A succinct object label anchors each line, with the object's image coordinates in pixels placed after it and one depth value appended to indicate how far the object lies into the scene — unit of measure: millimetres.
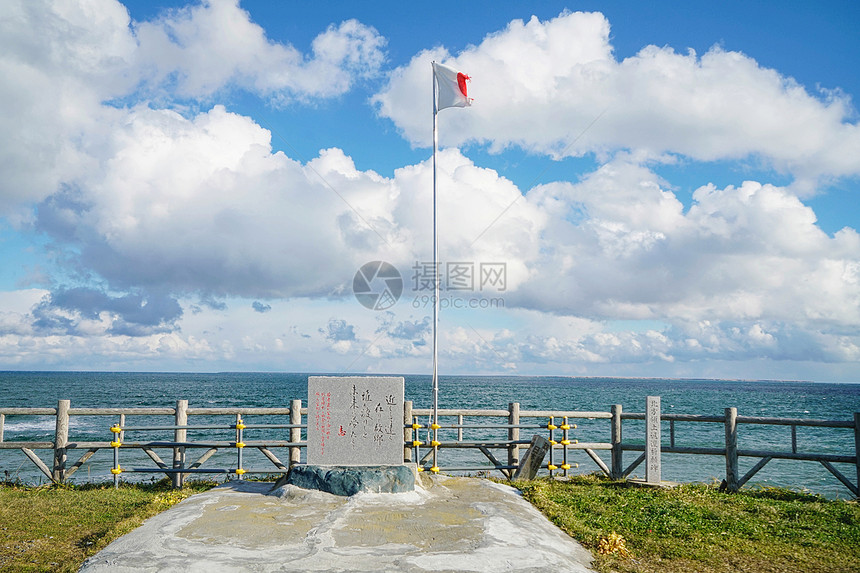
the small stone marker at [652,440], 11023
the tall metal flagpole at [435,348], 10184
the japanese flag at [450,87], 10992
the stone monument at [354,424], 9375
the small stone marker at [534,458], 11289
